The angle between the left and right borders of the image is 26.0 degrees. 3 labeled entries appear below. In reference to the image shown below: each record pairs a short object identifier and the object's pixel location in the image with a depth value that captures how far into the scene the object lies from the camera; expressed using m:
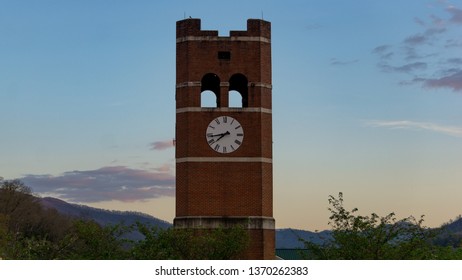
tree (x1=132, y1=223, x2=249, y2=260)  46.31
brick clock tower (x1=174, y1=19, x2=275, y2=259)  51.41
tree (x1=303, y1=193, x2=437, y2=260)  41.44
